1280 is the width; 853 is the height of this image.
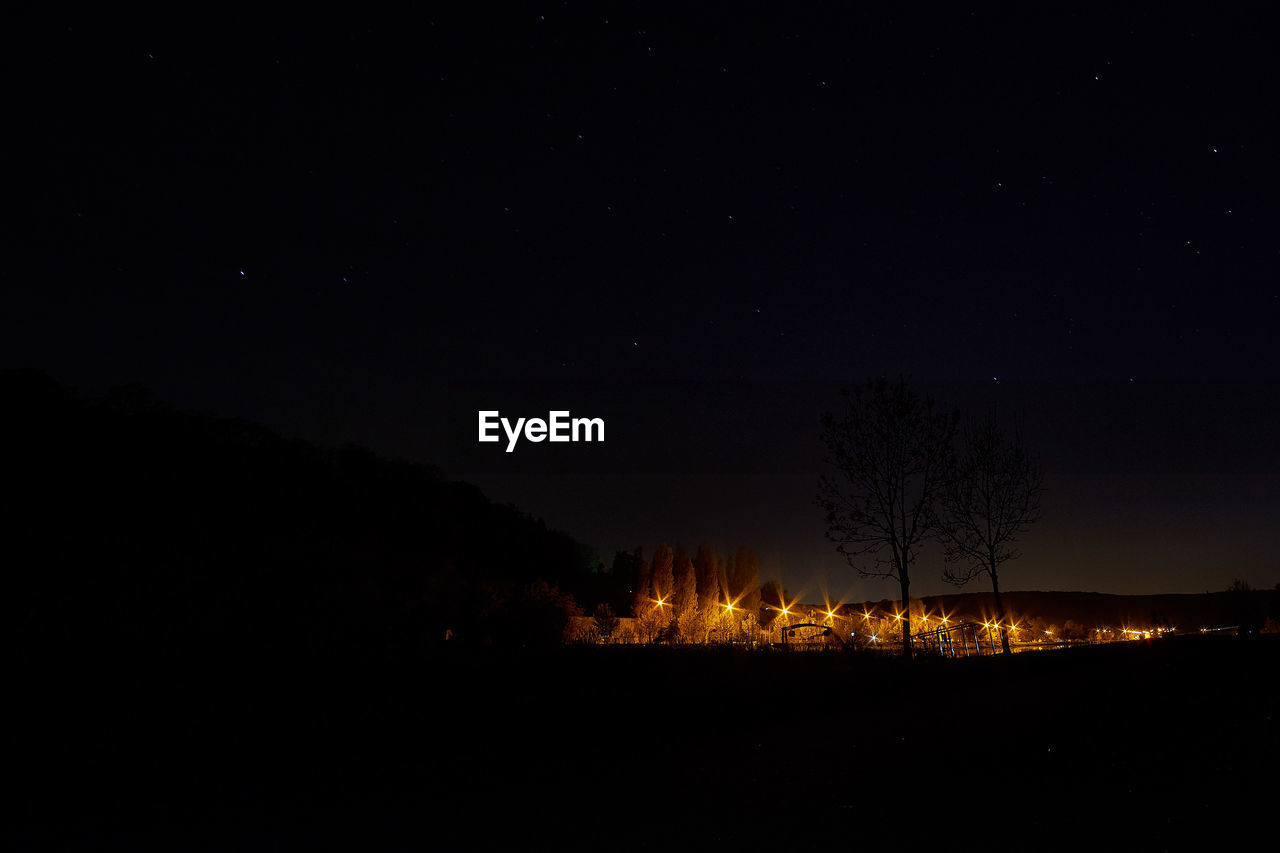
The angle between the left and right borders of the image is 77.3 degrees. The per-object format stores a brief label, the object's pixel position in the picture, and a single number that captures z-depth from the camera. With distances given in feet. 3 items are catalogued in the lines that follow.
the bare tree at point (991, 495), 70.85
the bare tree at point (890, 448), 65.05
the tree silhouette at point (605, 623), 113.50
